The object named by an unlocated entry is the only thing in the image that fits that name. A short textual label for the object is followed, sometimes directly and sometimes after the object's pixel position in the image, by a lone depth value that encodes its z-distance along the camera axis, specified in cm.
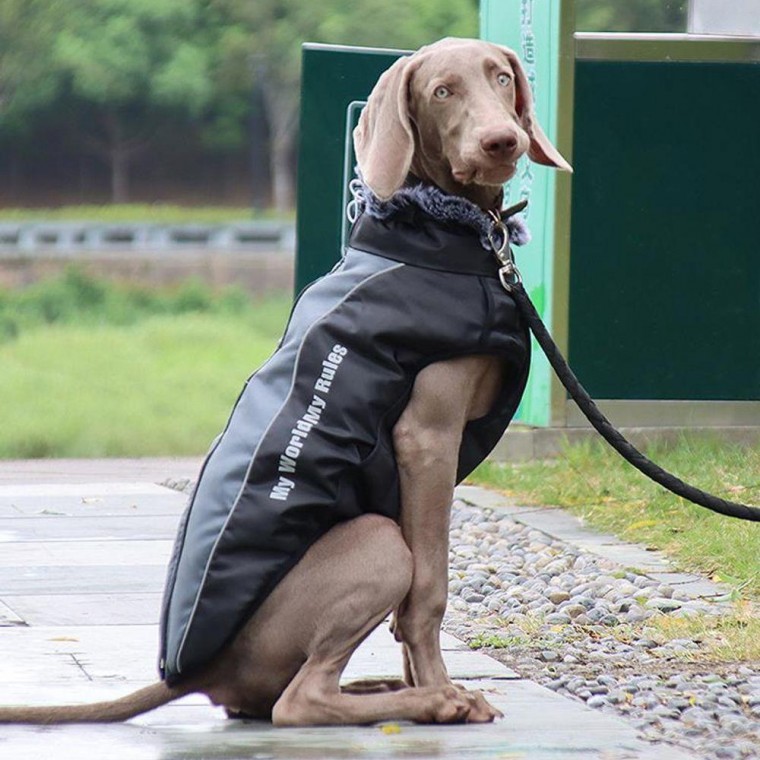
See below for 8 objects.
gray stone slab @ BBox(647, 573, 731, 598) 1147
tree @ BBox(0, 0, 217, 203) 4578
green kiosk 1762
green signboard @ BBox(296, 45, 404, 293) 1705
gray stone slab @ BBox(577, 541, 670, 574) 1248
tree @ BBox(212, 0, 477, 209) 4203
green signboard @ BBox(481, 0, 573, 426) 1741
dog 761
